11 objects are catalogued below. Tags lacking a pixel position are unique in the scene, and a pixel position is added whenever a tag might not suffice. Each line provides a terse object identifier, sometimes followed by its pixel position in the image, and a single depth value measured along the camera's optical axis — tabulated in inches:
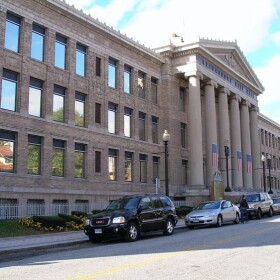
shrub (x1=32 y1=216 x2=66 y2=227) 814.5
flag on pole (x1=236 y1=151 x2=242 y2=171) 1918.3
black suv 649.6
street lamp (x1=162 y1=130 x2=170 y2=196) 1024.2
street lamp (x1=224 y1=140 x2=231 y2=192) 1575.5
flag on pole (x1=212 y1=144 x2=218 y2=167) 1676.9
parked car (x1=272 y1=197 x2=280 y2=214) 1325.5
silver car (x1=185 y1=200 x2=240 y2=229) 885.2
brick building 1033.5
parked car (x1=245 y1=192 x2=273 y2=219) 1174.3
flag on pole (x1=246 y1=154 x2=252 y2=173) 2037.2
